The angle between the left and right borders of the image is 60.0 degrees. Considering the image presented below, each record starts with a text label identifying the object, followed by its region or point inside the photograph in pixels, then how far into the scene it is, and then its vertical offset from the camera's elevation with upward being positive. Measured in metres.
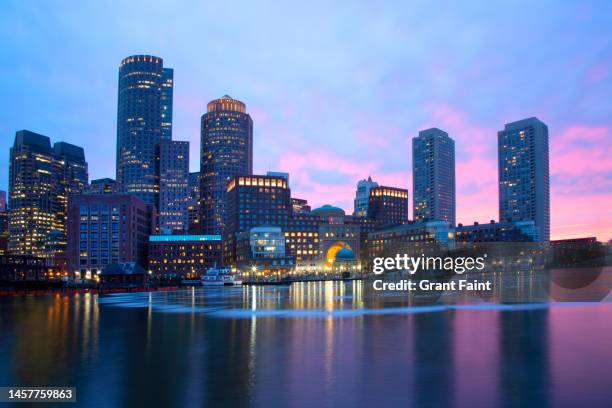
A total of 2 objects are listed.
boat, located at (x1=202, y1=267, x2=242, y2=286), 173.25 -11.76
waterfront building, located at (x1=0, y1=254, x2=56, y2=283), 160.89 -7.91
